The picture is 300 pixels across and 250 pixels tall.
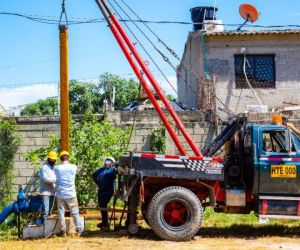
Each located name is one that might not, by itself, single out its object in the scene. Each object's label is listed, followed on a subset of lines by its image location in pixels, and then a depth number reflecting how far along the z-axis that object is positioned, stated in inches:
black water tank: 922.1
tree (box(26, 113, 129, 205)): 540.7
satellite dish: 827.4
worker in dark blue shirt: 438.3
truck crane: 392.2
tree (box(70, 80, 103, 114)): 1636.3
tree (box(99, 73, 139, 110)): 1699.1
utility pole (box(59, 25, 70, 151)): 429.1
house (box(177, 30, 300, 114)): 826.8
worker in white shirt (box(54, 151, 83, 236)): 398.9
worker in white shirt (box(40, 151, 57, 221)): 401.7
